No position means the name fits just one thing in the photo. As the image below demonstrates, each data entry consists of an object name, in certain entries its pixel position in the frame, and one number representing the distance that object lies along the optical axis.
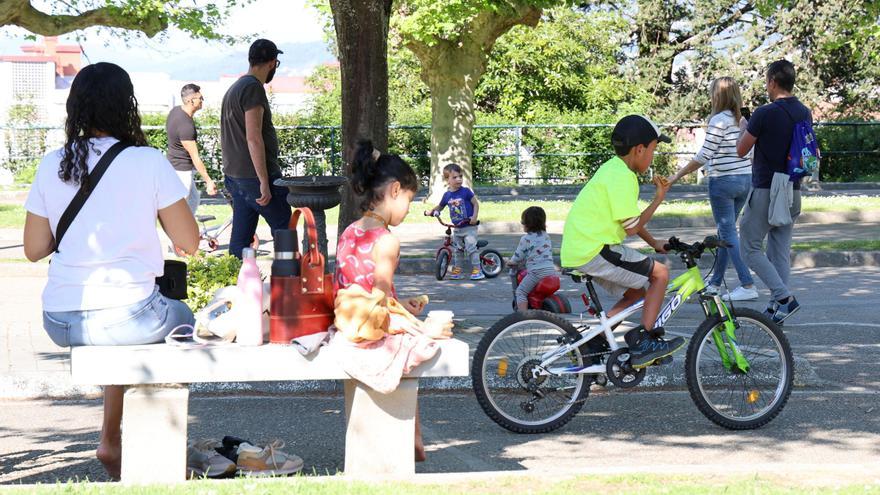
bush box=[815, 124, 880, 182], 32.72
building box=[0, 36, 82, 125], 107.19
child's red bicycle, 14.35
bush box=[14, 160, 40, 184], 30.97
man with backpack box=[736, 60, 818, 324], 9.95
